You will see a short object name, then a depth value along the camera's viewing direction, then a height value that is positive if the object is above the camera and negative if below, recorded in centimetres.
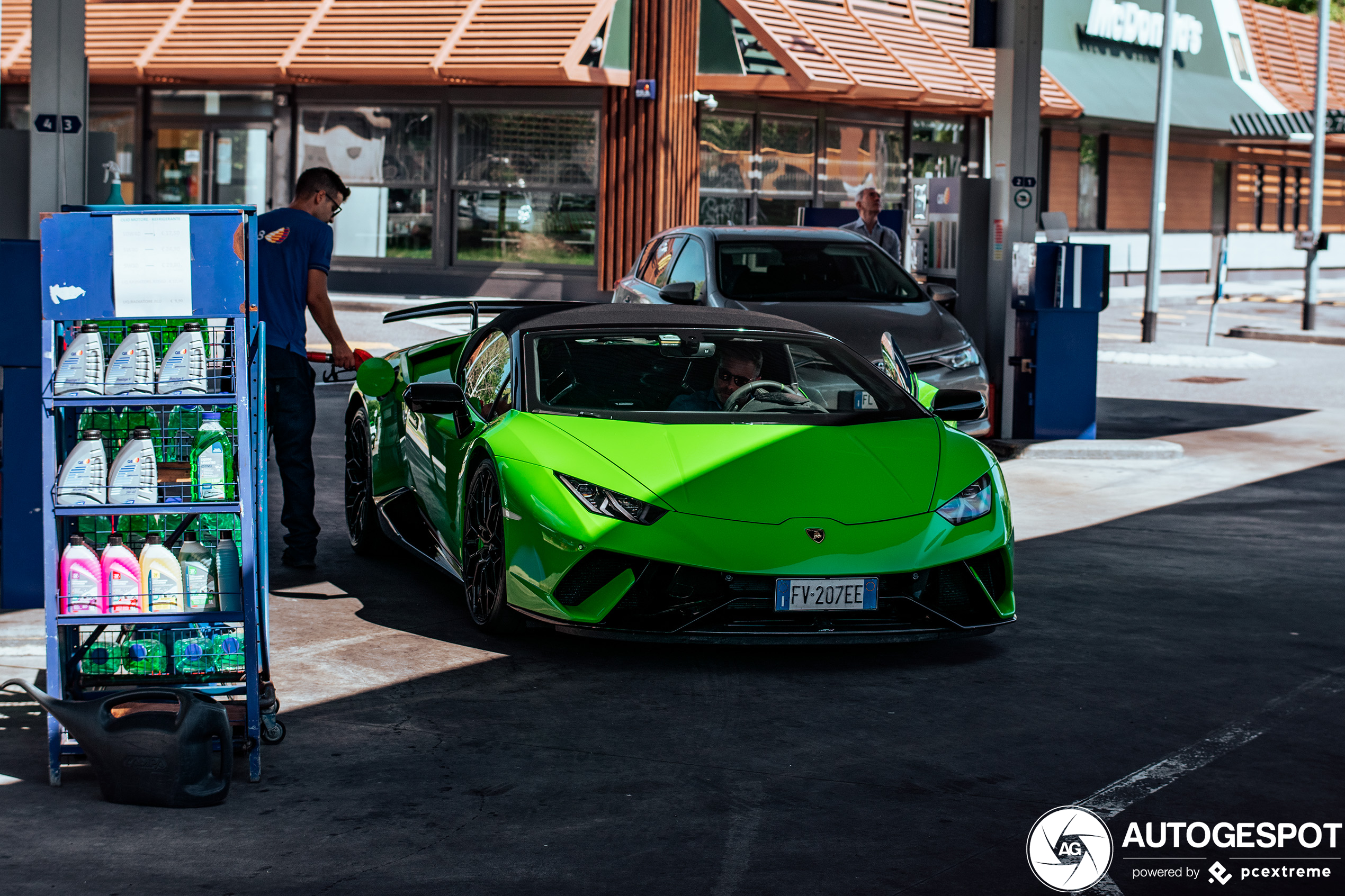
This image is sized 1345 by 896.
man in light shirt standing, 1670 +54
